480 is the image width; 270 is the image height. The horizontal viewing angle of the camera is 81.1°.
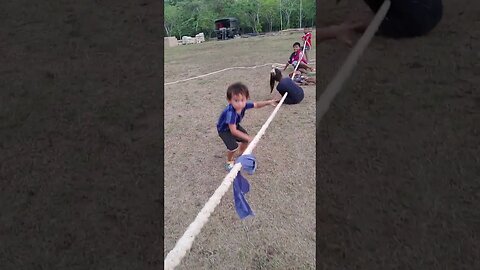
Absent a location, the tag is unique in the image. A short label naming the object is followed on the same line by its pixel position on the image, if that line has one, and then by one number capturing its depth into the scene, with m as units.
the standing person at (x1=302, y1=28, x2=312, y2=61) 7.16
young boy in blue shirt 2.88
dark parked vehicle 30.22
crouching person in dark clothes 4.24
